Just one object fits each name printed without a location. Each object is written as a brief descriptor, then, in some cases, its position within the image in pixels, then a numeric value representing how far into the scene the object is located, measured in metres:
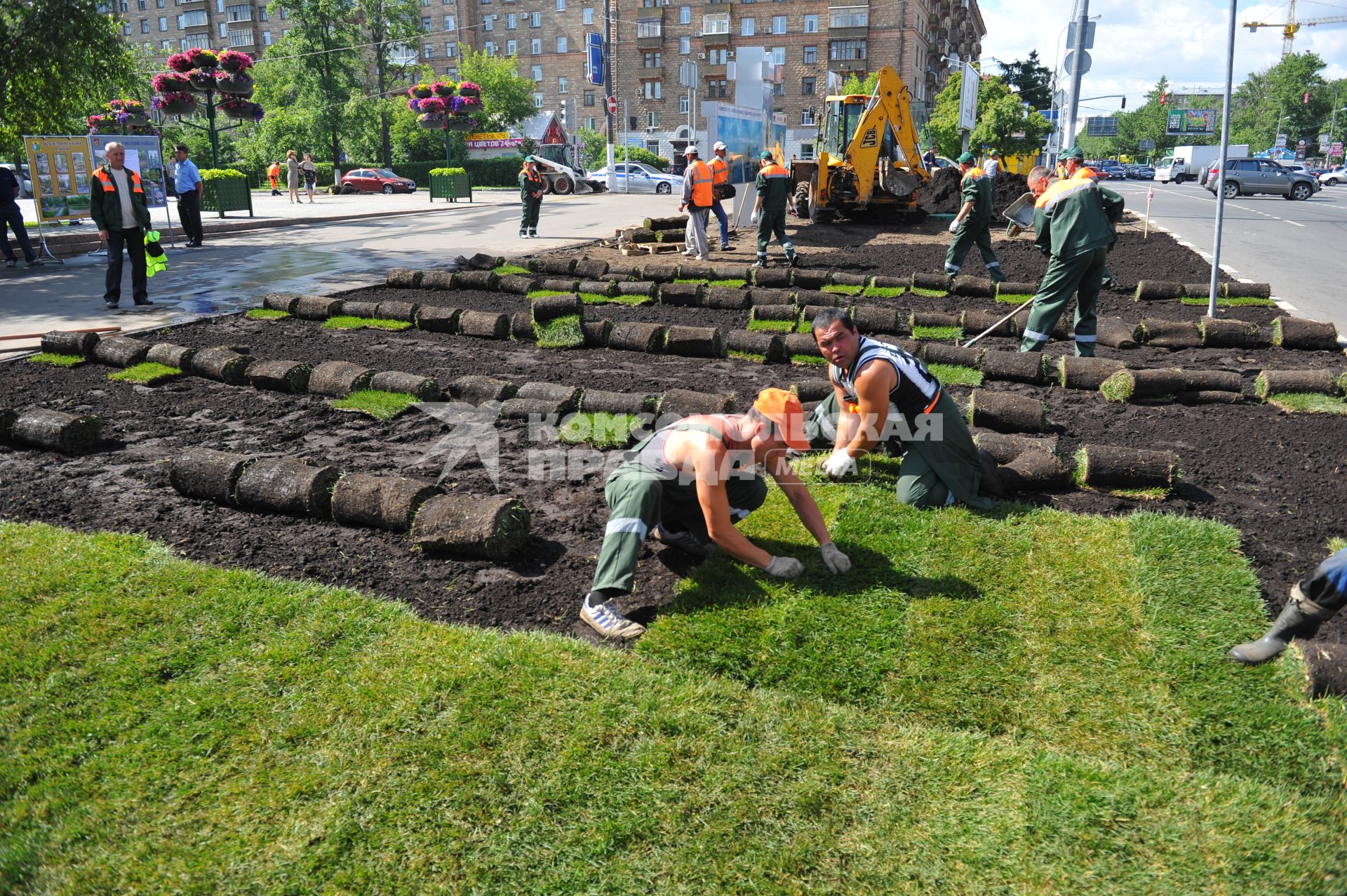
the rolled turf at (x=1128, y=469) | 5.37
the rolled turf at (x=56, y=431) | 6.28
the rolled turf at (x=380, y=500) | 4.94
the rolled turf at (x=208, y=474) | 5.34
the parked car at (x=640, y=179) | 42.00
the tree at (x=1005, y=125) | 38.06
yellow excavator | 19.58
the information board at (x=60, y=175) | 16.98
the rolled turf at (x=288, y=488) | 5.14
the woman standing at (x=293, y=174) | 36.41
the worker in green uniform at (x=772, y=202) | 14.59
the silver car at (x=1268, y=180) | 35.19
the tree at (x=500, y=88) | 64.50
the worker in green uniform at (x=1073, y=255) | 8.40
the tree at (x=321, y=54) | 56.44
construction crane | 52.66
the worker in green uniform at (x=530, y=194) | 19.20
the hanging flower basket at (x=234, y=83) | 24.19
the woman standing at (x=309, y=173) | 38.03
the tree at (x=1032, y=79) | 63.28
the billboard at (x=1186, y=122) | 96.25
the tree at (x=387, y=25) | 65.12
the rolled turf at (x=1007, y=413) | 6.44
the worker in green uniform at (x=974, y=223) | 12.27
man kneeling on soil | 4.86
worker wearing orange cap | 4.00
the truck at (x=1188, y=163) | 57.69
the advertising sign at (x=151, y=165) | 19.34
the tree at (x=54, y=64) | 16.48
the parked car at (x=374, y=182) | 45.94
